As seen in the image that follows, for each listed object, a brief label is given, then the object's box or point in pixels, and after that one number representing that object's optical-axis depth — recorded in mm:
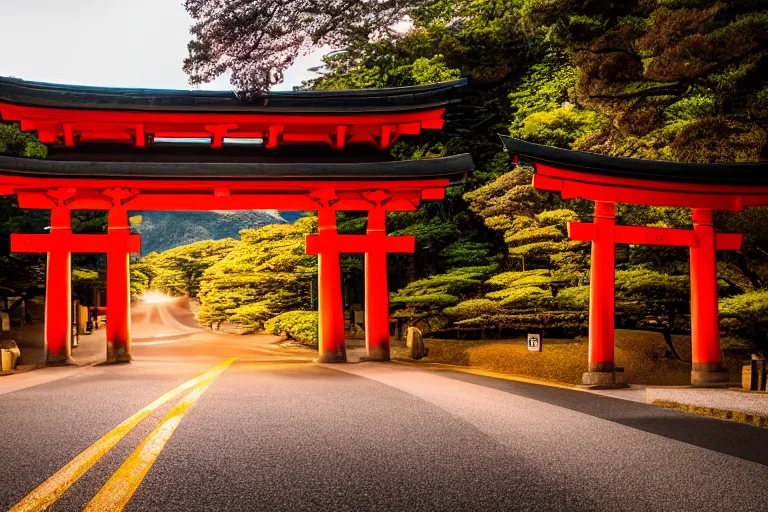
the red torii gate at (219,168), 15055
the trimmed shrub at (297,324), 23781
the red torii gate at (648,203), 13172
